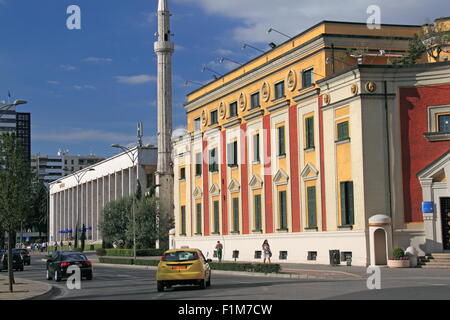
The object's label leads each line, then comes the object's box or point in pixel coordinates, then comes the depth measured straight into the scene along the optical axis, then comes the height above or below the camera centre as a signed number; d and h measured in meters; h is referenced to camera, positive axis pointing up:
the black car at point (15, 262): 50.99 -1.60
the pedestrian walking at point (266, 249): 46.09 -0.98
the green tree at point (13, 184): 29.62 +2.32
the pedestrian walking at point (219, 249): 51.78 -1.04
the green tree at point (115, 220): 82.30 +1.97
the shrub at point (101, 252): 82.31 -1.67
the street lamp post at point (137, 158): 110.14 +12.28
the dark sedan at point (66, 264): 35.84 -1.34
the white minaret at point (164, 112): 90.69 +15.74
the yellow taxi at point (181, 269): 25.38 -1.21
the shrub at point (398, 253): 37.19 -1.15
